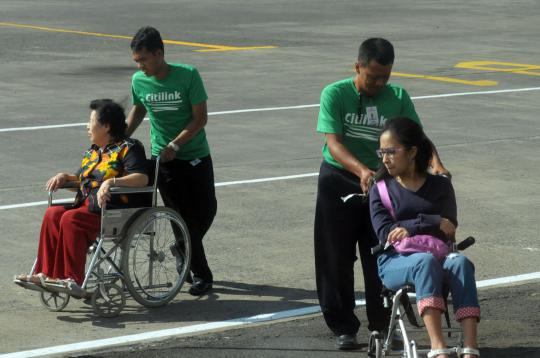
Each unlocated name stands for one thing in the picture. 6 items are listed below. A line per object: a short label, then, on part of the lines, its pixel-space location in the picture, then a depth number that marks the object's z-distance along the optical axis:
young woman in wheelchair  11.75
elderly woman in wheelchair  14.84
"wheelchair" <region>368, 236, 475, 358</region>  11.61
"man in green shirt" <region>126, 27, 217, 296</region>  15.69
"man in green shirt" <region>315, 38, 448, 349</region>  13.41
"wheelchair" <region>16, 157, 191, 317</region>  14.85
